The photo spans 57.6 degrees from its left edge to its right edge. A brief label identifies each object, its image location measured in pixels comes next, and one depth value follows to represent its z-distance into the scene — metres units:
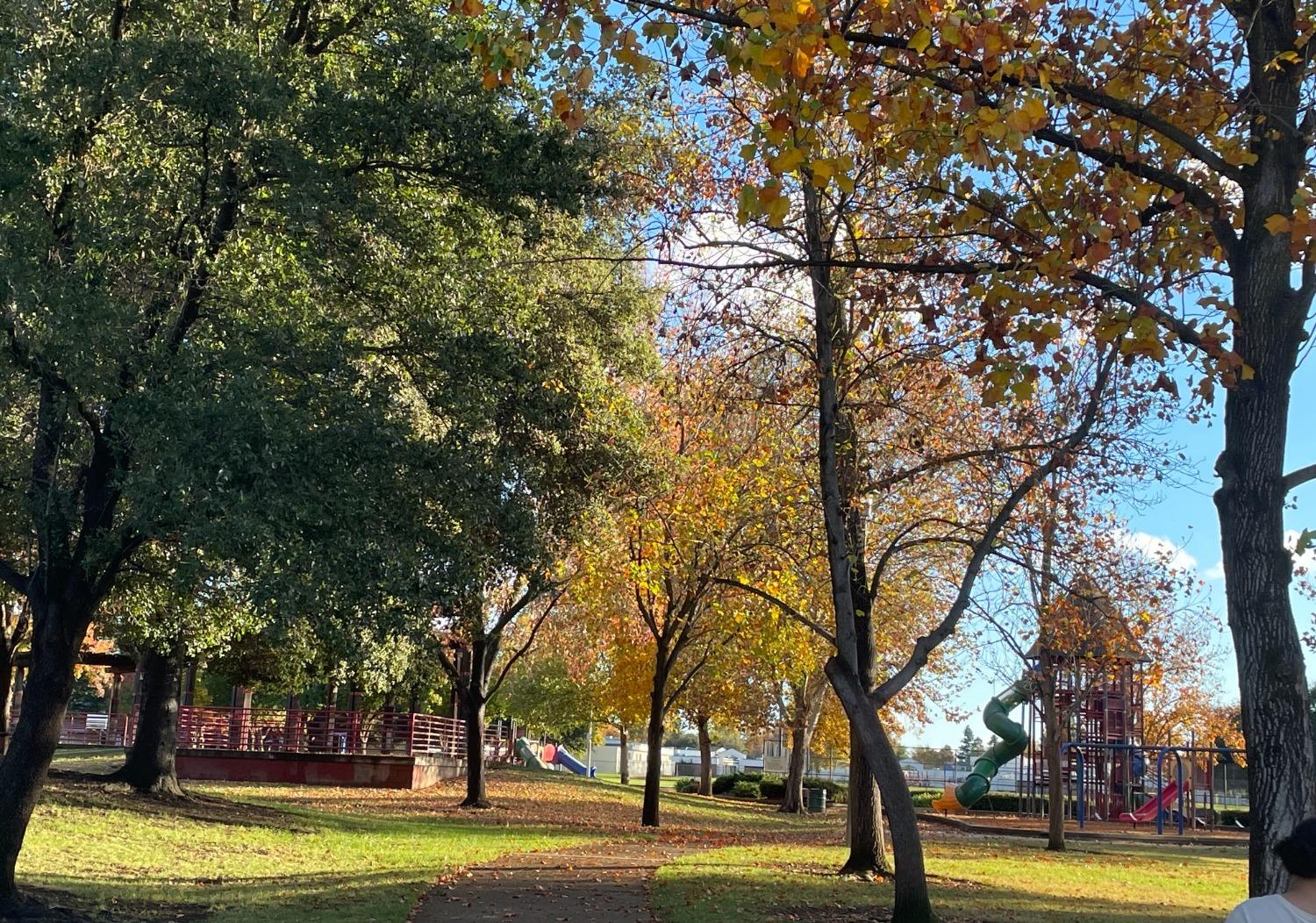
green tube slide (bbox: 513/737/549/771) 60.88
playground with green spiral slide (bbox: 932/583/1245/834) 27.51
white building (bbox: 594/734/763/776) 79.72
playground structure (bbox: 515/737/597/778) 63.34
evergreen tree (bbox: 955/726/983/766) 105.14
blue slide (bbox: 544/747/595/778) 70.06
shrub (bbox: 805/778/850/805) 43.72
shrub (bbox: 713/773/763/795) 47.16
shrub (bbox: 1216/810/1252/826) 37.62
